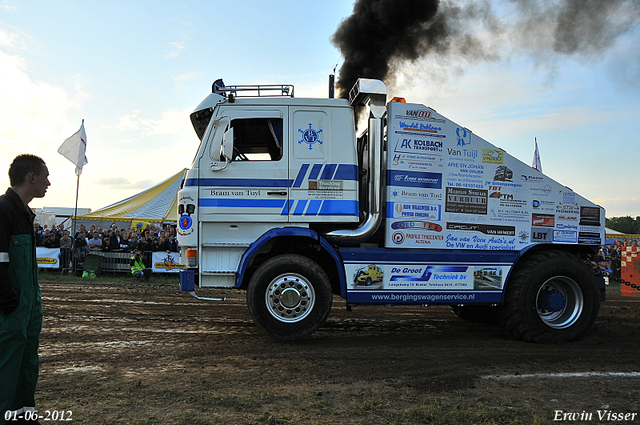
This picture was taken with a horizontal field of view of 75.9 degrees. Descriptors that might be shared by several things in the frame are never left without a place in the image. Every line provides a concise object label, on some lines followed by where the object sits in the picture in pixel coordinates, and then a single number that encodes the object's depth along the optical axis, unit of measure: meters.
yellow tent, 20.58
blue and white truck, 5.81
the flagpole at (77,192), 14.42
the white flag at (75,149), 15.26
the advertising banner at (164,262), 14.62
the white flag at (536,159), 22.89
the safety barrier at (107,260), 14.53
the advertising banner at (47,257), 14.58
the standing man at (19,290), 2.73
